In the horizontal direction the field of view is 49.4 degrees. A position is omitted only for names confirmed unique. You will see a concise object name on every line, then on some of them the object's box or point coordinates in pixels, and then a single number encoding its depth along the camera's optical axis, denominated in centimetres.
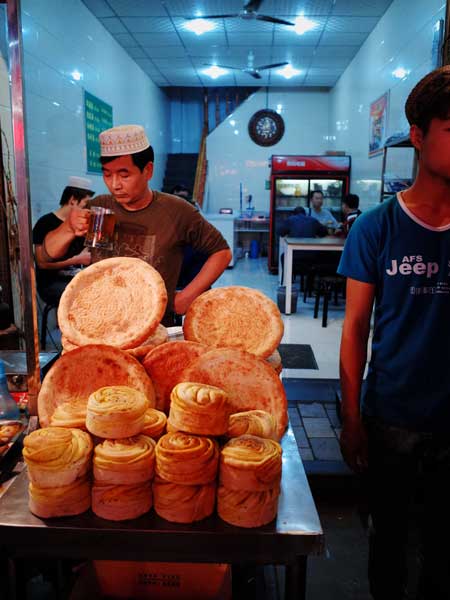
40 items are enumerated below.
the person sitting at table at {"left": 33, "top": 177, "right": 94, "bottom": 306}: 432
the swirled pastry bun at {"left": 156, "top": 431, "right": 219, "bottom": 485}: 98
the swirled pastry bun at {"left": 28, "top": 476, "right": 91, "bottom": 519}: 100
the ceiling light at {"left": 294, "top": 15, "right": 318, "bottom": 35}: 708
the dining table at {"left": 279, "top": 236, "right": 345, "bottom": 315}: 657
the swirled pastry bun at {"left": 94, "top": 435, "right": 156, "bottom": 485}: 99
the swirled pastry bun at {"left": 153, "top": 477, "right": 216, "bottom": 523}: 100
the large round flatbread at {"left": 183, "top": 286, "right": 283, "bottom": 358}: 145
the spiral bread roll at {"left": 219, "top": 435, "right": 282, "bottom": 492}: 97
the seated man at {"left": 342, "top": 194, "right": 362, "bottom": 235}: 764
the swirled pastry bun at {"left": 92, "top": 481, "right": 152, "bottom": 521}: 100
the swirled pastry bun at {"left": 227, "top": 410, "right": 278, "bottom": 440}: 110
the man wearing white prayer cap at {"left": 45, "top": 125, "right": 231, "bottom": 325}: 197
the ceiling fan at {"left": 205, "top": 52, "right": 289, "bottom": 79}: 885
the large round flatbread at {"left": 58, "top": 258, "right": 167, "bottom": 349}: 135
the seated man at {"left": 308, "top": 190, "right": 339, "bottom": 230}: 947
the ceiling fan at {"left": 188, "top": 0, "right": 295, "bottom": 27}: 596
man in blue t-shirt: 133
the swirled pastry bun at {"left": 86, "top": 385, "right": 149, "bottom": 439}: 101
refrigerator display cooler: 979
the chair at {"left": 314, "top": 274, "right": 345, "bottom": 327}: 614
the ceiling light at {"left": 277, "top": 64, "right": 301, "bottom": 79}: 1009
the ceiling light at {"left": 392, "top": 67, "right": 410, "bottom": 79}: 594
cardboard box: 123
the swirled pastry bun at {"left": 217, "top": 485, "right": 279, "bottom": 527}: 99
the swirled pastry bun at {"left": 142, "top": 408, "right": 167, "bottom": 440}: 109
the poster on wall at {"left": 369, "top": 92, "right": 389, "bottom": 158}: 677
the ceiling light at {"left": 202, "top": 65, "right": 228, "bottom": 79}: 1012
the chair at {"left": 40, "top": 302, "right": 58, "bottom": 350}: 438
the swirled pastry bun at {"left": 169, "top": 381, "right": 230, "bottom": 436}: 102
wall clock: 1272
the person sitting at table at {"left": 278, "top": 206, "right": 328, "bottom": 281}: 716
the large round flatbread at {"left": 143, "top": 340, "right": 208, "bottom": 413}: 129
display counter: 97
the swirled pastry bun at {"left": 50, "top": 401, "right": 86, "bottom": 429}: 110
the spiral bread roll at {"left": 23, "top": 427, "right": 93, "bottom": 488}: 99
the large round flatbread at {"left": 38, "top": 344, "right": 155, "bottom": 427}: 122
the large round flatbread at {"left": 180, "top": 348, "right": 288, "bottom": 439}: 125
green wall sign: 648
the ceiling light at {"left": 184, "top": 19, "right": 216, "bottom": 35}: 713
